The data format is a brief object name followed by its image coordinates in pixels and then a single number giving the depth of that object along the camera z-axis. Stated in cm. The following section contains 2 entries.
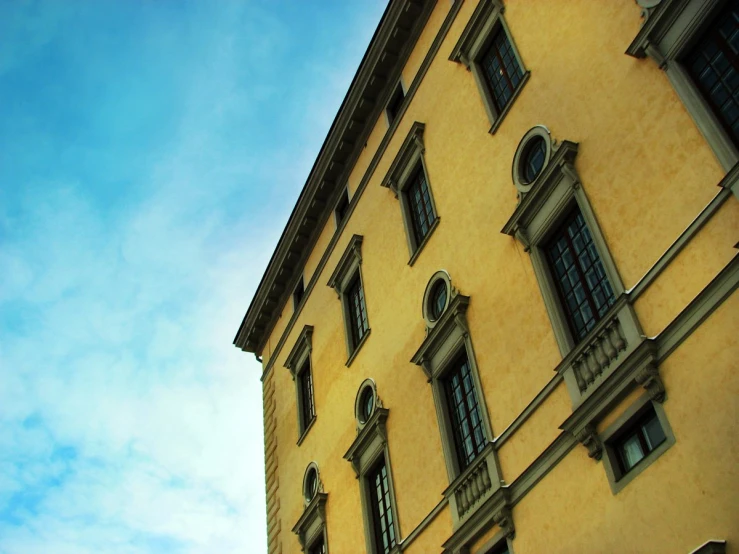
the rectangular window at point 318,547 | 2295
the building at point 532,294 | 1210
